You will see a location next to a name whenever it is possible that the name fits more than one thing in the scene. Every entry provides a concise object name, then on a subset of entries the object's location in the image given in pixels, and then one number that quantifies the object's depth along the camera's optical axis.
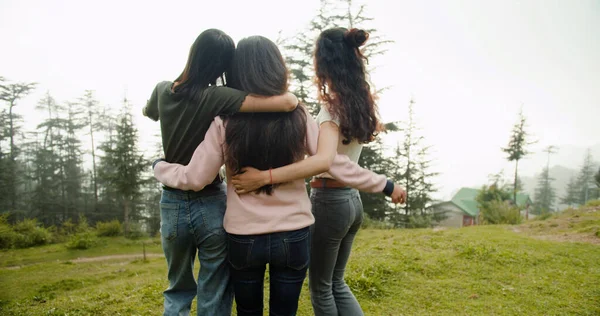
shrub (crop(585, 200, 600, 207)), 11.51
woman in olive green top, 1.49
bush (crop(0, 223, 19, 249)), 15.10
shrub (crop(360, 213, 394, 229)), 12.93
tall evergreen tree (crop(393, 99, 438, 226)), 21.02
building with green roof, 33.19
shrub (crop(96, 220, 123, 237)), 19.53
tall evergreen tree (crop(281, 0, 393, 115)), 14.41
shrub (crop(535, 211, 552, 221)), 11.66
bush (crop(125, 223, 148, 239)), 18.98
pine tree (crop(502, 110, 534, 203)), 24.30
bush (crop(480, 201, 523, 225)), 11.02
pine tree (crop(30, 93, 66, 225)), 27.17
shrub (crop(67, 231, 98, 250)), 15.55
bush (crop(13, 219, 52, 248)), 16.22
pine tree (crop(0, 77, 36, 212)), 23.80
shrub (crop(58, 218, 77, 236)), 19.69
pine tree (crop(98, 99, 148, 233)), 20.27
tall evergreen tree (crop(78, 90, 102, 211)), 31.39
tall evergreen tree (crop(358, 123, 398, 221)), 16.98
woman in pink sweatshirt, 1.43
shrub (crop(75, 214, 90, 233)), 19.33
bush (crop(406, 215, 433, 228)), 16.92
